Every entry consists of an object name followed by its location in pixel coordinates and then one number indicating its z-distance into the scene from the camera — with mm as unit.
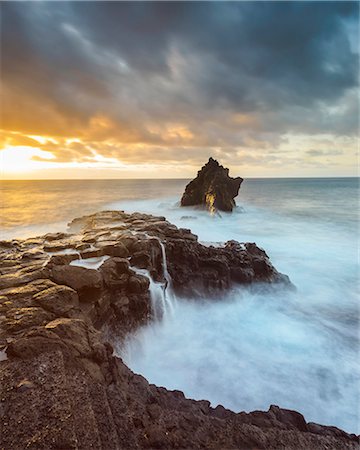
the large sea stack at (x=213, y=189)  33594
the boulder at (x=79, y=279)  7266
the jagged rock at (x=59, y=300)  5941
